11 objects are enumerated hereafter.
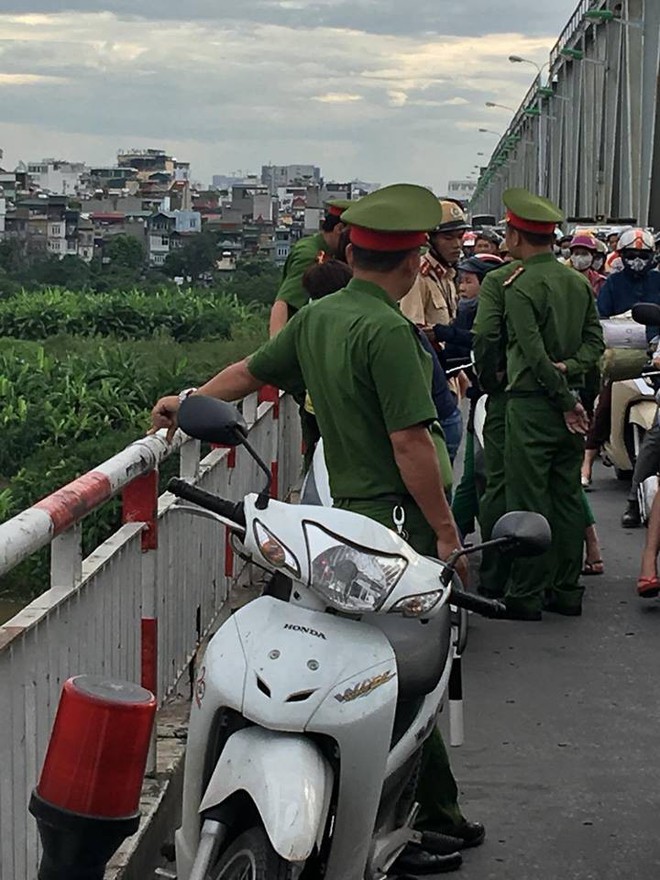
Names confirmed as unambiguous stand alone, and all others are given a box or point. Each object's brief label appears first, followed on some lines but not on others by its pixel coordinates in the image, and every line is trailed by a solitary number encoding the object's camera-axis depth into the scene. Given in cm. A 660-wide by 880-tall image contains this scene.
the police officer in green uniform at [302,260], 858
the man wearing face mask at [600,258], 1583
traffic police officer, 891
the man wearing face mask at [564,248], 1585
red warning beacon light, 314
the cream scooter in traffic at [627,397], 1042
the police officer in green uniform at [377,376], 473
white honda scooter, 387
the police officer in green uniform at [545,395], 846
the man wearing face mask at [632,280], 1234
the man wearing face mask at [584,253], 1483
